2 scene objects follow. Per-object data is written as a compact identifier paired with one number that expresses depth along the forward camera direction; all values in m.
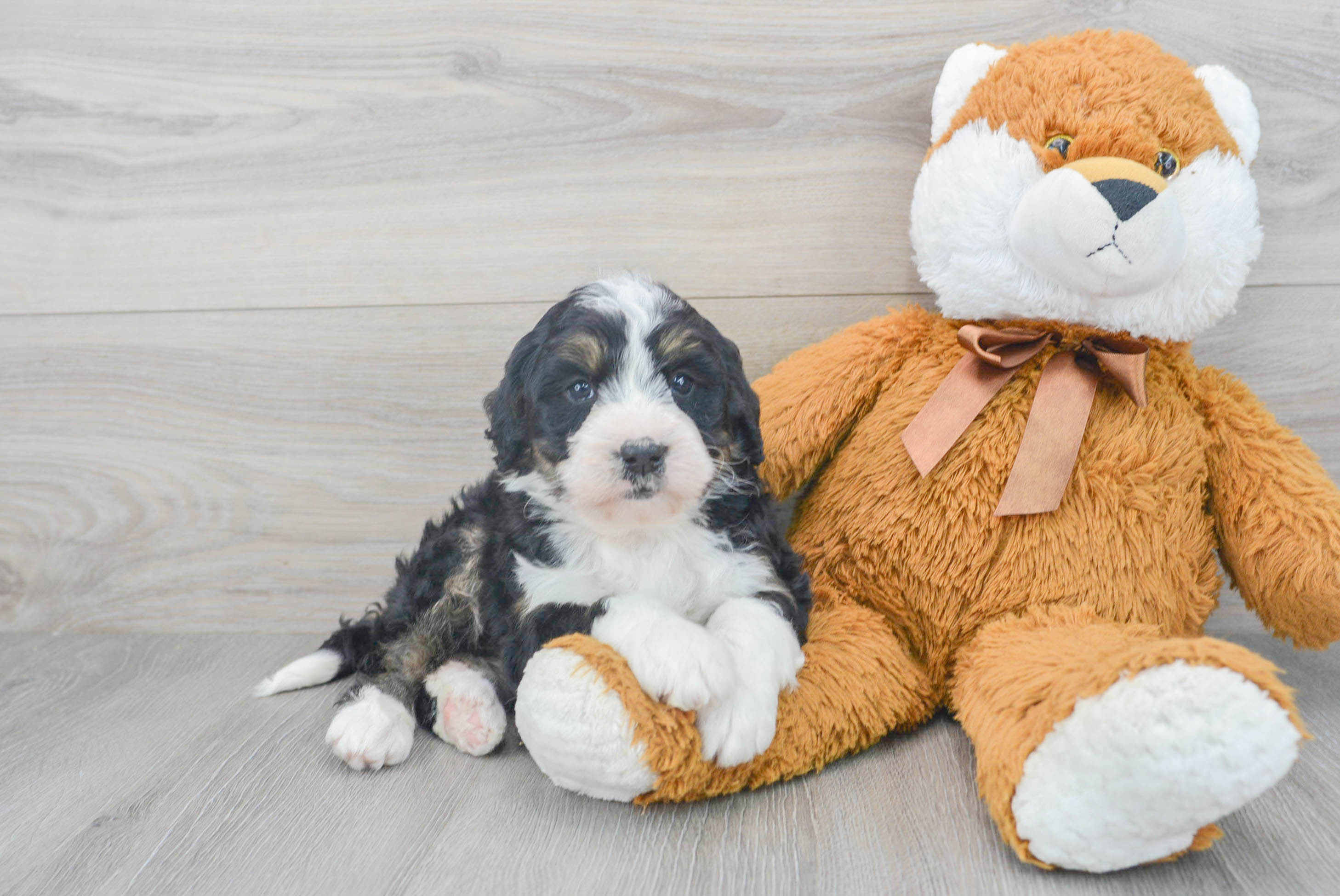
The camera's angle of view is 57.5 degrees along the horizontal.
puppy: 0.59
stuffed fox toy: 0.61
